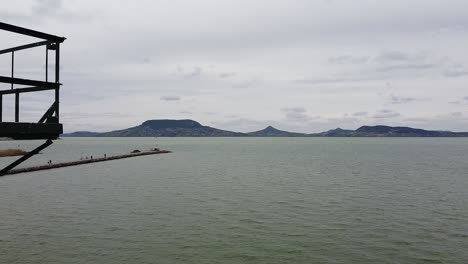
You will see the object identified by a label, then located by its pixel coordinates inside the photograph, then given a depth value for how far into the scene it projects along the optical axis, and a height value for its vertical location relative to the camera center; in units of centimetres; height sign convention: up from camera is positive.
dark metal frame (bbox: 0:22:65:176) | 1452 +198
